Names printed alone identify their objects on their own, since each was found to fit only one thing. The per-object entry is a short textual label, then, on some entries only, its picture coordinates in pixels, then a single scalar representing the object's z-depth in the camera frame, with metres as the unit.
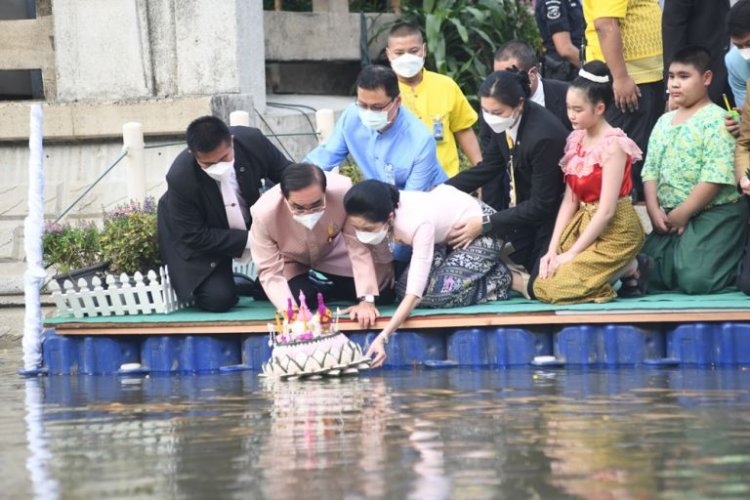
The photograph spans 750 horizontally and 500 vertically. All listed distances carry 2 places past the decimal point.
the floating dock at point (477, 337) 17.08
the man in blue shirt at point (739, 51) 17.52
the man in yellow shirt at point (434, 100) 20.06
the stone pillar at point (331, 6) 28.09
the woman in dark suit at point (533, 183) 18.19
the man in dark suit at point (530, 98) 19.58
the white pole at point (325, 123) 22.55
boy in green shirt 18.20
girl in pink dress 17.75
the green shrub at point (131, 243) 19.14
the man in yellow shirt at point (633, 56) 19.53
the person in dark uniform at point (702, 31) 19.42
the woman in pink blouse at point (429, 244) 17.14
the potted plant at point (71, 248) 19.50
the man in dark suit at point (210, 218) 18.80
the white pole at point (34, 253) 18.95
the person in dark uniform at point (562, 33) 23.33
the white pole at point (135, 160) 20.78
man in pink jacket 17.36
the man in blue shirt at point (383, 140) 18.59
